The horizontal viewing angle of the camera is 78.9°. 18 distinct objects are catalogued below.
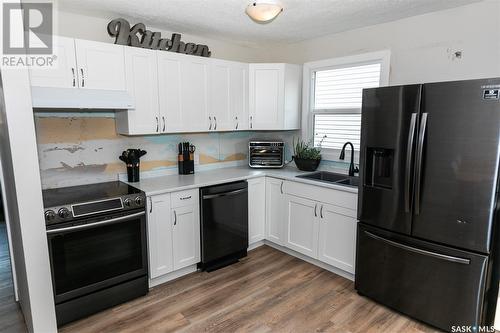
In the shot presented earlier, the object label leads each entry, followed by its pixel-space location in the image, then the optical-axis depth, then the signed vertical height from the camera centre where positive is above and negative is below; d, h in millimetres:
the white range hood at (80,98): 2162 +225
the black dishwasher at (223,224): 3014 -993
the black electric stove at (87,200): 2180 -554
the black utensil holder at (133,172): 3041 -447
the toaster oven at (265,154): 3814 -333
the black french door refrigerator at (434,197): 1963 -499
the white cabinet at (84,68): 2375 +498
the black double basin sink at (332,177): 3240 -565
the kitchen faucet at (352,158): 3252 -333
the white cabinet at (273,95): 3643 +393
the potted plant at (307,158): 3588 -361
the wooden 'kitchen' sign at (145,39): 2770 +861
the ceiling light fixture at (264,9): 2098 +824
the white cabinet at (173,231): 2727 -967
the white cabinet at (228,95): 3385 +373
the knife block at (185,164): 3439 -410
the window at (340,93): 3205 +402
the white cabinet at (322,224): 2854 -973
